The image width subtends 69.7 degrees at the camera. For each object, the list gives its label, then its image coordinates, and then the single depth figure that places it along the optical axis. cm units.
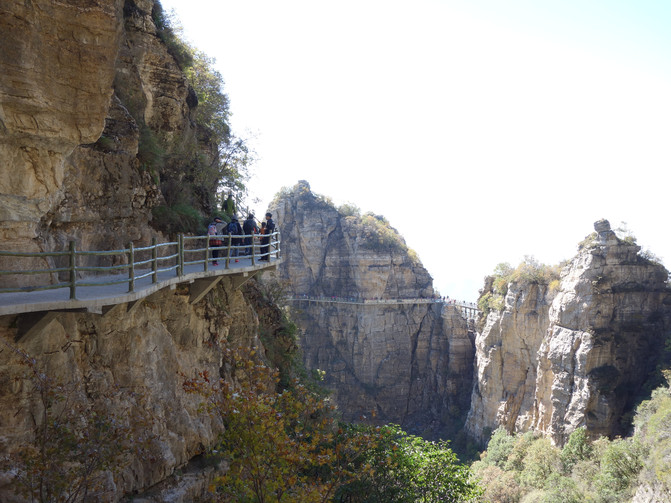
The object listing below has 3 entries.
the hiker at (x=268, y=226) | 1565
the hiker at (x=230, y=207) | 1620
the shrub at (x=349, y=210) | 6222
